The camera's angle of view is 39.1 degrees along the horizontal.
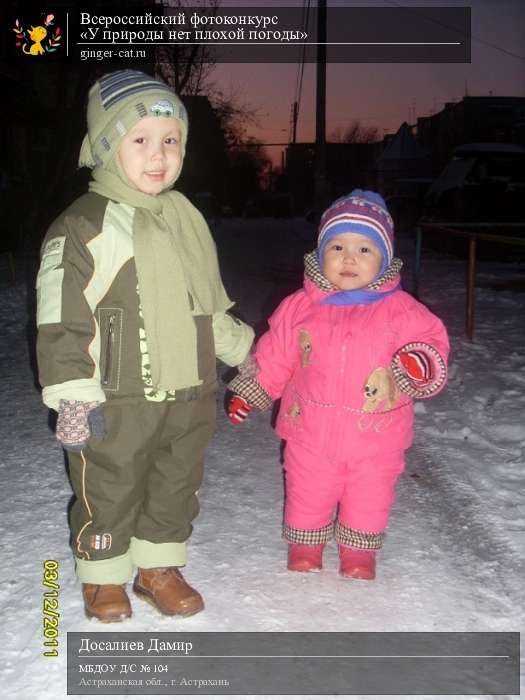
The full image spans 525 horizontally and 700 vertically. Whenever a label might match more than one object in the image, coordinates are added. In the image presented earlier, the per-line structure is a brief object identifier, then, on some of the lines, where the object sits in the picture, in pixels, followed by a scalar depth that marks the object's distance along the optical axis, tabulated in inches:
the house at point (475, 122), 1289.4
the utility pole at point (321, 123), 569.6
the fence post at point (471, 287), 255.6
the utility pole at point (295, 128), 2434.8
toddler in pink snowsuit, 107.3
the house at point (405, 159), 1245.7
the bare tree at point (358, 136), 3289.9
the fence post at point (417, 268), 358.9
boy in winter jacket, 89.7
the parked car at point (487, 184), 717.9
